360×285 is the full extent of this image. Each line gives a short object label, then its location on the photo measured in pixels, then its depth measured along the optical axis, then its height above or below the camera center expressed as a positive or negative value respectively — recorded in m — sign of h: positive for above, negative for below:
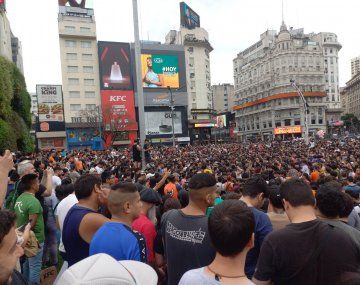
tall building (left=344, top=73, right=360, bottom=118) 123.31 +11.55
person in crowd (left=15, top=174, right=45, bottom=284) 4.64 -1.14
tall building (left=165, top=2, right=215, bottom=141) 77.75 +15.49
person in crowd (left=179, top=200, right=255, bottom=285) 1.75 -0.67
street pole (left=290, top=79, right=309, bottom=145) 32.65 -1.03
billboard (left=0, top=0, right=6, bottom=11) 43.72 +19.20
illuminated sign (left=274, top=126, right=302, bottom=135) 80.56 -0.97
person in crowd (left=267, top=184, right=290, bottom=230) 3.52 -1.02
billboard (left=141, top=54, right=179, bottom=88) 68.27 +13.65
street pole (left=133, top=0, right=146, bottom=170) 9.91 +1.86
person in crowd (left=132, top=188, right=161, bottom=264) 3.61 -1.05
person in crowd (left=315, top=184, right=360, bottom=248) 2.91 -0.74
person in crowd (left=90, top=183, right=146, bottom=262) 2.51 -0.80
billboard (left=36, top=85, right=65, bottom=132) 55.40 +5.40
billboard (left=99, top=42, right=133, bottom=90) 64.25 +14.70
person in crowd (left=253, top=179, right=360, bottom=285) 2.37 -0.99
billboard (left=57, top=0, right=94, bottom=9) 66.81 +28.51
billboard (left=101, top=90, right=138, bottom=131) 60.50 +5.06
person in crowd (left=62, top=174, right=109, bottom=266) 3.00 -0.84
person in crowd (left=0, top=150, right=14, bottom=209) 3.06 -0.31
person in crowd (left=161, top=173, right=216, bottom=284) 2.57 -0.85
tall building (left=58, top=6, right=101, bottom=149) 63.97 +14.72
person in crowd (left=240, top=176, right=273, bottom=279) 2.99 -1.02
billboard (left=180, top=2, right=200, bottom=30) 87.12 +32.06
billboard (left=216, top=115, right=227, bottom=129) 84.28 +2.33
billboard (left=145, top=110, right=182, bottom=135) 67.81 +2.09
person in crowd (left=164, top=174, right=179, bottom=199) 7.08 -1.33
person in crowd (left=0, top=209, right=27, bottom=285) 1.80 -0.66
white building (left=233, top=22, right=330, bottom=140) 87.25 +12.02
